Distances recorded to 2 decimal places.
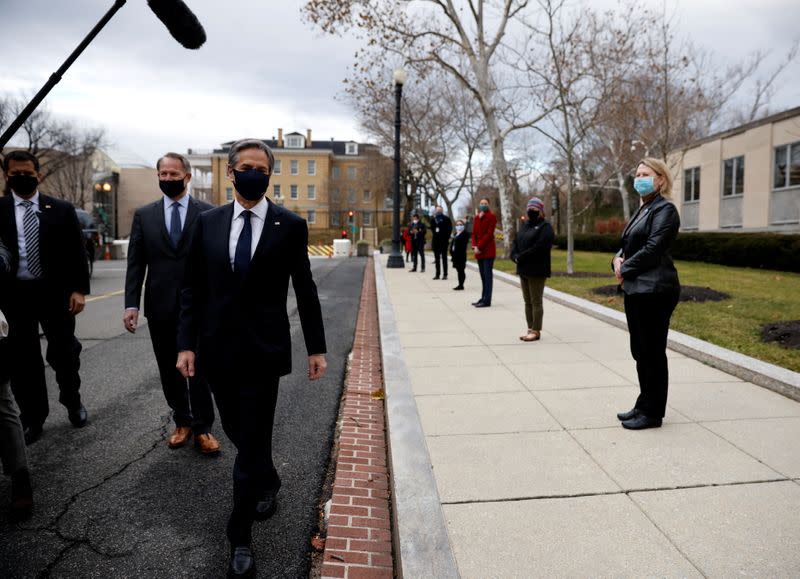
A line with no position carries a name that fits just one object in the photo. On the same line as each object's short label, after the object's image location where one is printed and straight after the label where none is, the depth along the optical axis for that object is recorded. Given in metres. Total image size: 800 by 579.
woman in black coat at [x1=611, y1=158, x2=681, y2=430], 4.09
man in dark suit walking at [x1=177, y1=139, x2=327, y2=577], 2.60
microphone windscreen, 3.24
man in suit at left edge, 4.04
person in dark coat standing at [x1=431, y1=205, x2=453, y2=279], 15.28
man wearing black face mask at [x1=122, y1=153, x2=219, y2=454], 3.86
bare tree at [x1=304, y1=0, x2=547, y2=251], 19.81
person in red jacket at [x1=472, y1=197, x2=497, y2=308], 10.68
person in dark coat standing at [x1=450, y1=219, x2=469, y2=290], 12.78
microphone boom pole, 2.64
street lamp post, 20.52
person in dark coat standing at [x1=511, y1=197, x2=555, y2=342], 7.35
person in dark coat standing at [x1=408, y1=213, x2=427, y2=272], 19.19
